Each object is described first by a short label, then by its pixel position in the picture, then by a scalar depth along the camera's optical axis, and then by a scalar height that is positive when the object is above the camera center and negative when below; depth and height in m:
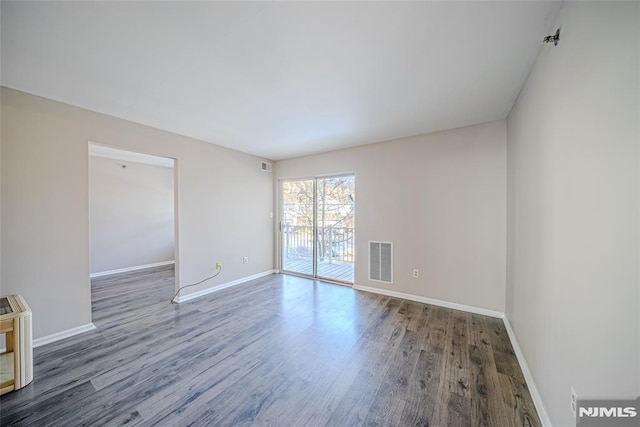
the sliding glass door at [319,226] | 4.39 -0.32
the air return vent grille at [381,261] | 3.62 -0.82
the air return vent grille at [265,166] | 4.70 +0.95
